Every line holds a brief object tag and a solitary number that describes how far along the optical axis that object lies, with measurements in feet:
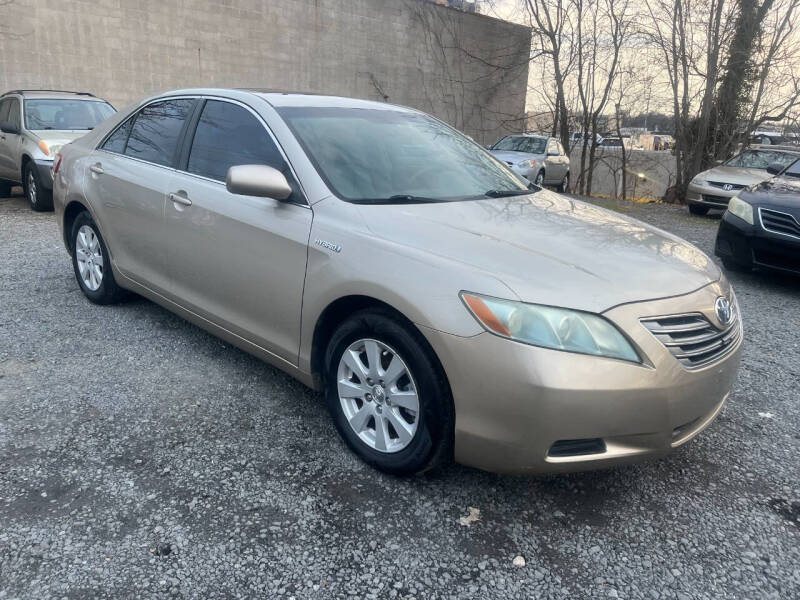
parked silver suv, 29.63
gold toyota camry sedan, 7.60
